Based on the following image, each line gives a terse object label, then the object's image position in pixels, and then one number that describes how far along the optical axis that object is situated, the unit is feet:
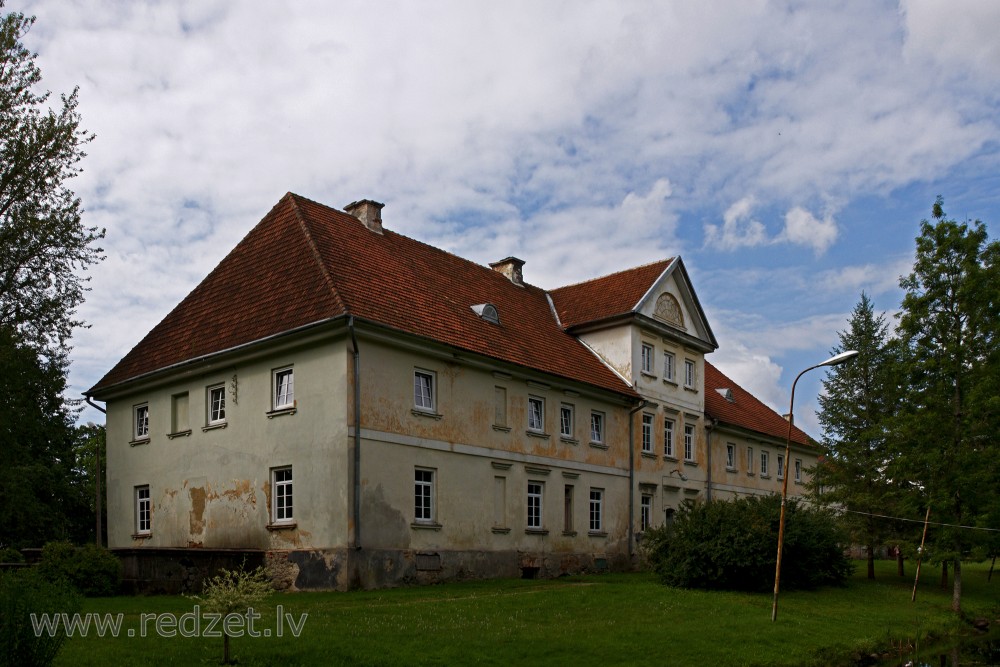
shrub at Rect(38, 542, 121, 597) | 70.38
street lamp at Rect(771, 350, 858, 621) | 59.36
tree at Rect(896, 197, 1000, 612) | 89.56
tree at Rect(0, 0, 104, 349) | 85.15
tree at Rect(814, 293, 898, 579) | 104.78
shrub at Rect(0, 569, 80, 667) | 34.71
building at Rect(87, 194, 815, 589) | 77.56
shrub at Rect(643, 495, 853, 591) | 82.58
